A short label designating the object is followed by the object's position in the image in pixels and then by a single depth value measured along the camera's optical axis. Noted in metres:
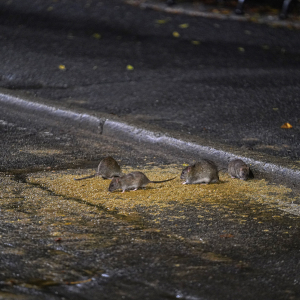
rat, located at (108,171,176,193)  8.88
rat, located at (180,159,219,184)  9.24
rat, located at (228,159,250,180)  9.45
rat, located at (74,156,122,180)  9.44
